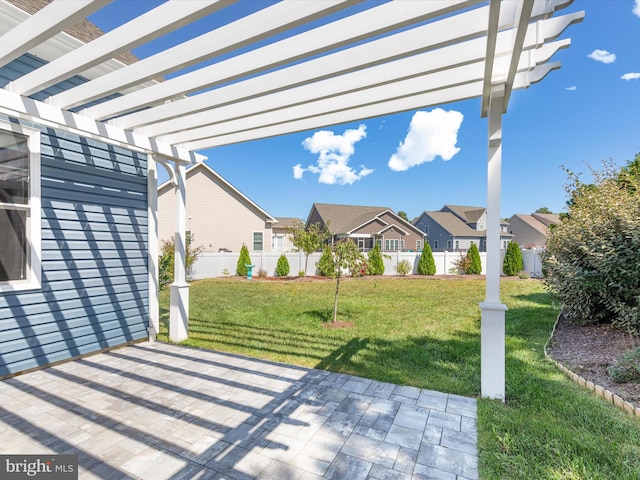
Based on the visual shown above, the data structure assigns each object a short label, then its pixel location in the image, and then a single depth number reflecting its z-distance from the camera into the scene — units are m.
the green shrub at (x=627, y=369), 3.16
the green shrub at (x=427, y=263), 15.66
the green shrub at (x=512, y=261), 14.84
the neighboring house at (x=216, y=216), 16.20
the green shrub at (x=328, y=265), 6.63
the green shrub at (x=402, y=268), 15.79
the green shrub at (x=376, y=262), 15.20
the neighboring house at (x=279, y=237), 24.28
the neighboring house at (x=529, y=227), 29.33
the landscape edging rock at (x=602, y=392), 2.69
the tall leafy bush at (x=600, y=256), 4.46
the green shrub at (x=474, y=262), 15.66
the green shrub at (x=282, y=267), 14.71
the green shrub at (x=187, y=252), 10.87
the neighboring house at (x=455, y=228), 26.97
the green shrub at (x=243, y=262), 14.41
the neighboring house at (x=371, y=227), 23.23
